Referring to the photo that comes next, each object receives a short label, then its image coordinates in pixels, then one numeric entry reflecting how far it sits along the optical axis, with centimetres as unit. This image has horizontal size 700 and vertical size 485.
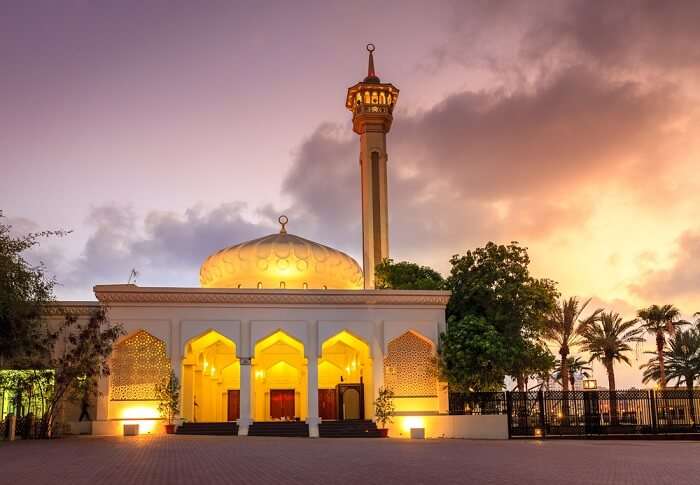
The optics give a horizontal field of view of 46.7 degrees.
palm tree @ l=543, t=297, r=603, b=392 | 3052
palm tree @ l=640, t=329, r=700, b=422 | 3353
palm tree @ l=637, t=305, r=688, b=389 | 3338
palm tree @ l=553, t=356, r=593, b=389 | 3853
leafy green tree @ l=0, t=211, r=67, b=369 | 1792
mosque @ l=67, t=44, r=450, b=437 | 2284
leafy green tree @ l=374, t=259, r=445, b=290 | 2800
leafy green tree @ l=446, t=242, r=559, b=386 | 2519
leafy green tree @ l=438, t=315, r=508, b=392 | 2295
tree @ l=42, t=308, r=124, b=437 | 2058
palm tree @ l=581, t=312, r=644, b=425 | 3180
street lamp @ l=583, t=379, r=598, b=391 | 2875
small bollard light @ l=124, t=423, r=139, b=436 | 2166
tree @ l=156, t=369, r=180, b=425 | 2227
